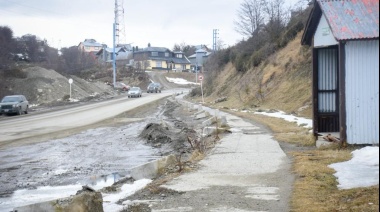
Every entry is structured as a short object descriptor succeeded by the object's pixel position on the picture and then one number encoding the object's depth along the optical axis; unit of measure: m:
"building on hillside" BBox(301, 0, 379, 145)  12.64
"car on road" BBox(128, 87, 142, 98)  72.25
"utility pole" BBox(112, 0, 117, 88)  81.94
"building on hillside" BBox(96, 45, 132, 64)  156.52
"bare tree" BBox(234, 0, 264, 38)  58.96
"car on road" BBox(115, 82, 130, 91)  94.18
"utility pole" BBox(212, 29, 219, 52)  101.45
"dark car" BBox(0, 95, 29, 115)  41.50
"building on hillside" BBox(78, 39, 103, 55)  182.25
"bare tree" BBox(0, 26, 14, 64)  62.65
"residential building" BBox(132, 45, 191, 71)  144.75
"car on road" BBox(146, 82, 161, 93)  90.94
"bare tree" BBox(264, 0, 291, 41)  49.62
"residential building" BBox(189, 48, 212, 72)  153.80
